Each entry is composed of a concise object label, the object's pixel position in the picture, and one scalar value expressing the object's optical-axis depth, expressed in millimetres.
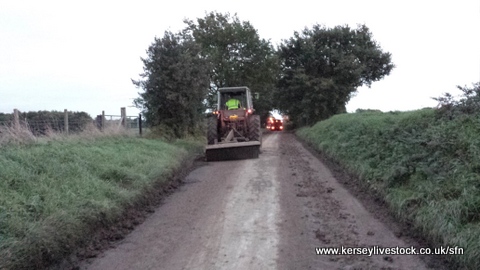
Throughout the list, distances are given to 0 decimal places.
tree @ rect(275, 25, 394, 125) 37938
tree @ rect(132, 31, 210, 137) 20906
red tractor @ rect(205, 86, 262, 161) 18344
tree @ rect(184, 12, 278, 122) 40216
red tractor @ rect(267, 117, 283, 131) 55719
